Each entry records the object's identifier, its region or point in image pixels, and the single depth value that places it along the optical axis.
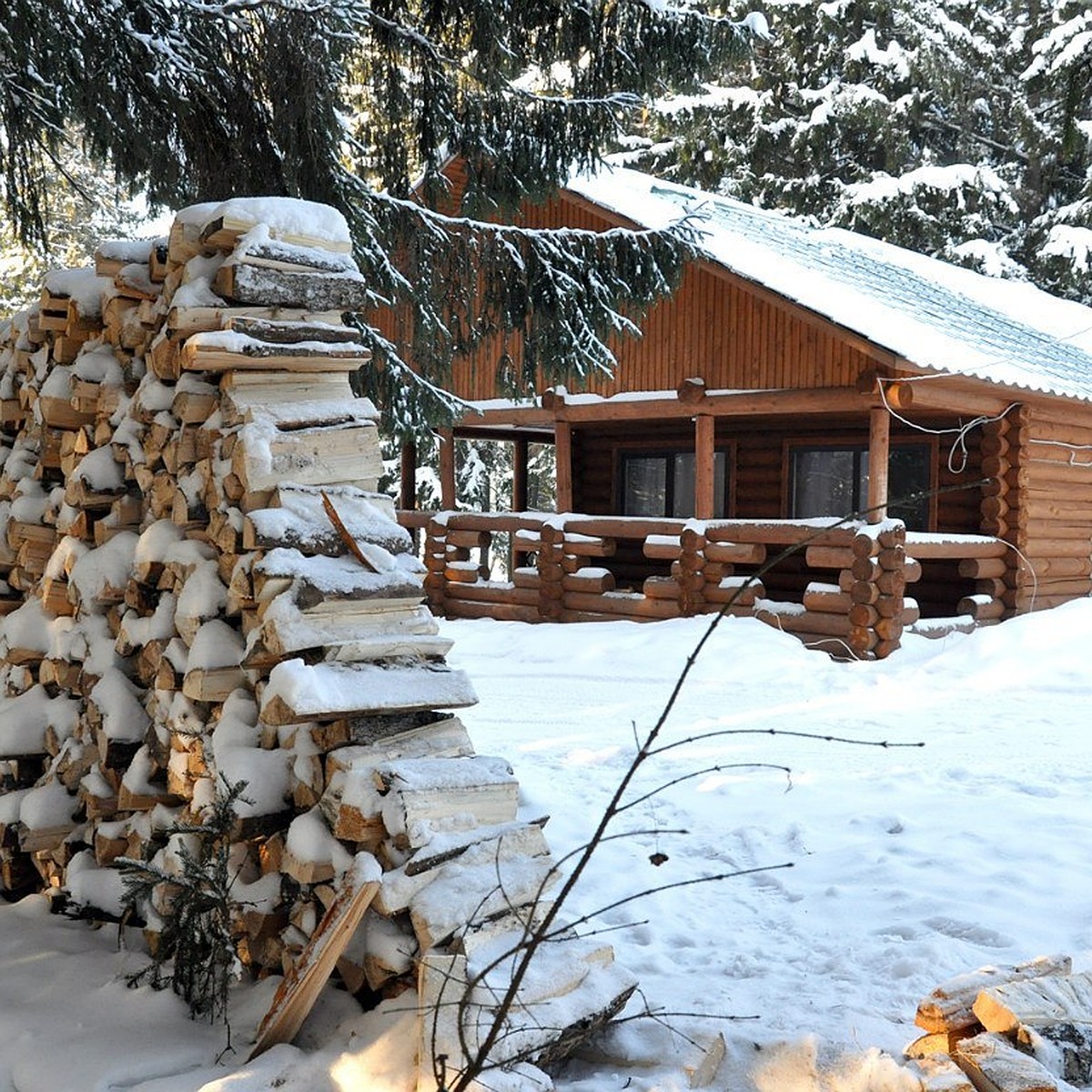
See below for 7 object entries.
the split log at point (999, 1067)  2.85
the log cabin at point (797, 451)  11.37
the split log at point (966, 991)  3.24
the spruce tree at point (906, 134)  24.80
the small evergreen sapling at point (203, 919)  3.44
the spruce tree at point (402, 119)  5.92
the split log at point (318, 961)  3.15
